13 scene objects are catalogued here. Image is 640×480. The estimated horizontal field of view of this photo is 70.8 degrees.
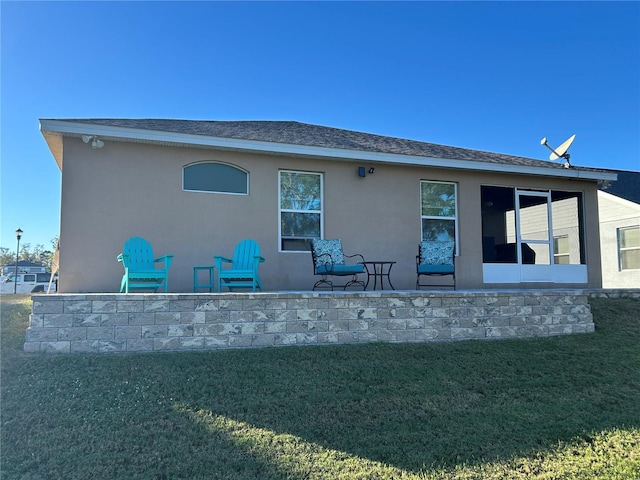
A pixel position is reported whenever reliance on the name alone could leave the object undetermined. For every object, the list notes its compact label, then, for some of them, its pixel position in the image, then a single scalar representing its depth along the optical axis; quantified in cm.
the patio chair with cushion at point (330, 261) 659
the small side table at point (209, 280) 622
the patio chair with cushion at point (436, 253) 746
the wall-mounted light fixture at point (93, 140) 646
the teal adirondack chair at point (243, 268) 583
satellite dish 998
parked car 2313
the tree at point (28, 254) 3534
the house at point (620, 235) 1368
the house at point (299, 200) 656
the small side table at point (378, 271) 753
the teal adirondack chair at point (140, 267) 548
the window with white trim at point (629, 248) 1366
